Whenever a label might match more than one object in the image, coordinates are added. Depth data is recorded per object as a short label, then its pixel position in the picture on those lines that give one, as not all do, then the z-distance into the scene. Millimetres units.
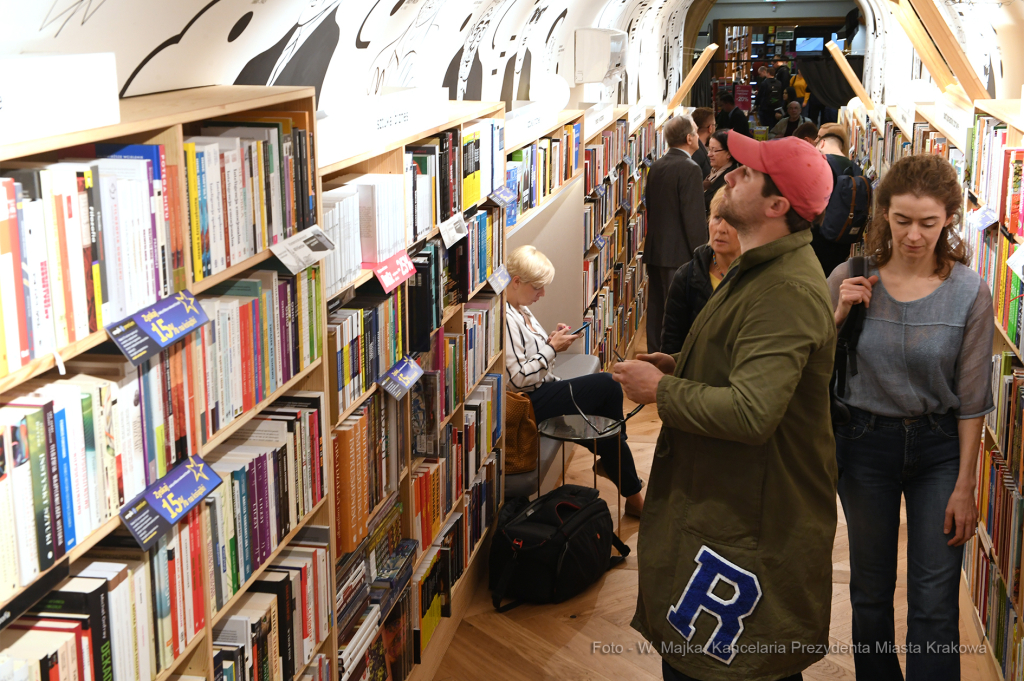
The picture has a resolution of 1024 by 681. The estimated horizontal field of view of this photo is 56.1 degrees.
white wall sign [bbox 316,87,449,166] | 2607
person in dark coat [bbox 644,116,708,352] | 6738
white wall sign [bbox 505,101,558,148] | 4664
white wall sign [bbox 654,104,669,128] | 11755
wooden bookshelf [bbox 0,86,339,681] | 1459
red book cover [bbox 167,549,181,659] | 1845
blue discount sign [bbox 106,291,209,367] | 1589
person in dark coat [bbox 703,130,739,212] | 8622
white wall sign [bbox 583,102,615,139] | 6614
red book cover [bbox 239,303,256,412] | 2076
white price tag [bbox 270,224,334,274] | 2168
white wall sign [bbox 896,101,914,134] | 6723
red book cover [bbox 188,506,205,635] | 1923
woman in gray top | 2635
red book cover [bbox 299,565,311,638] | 2406
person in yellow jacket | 17859
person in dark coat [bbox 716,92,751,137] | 14461
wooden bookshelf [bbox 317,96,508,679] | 2768
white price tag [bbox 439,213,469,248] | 3346
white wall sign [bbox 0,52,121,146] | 1427
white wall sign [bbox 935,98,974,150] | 4496
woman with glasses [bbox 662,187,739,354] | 3730
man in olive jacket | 2098
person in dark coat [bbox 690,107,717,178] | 9422
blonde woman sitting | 4566
